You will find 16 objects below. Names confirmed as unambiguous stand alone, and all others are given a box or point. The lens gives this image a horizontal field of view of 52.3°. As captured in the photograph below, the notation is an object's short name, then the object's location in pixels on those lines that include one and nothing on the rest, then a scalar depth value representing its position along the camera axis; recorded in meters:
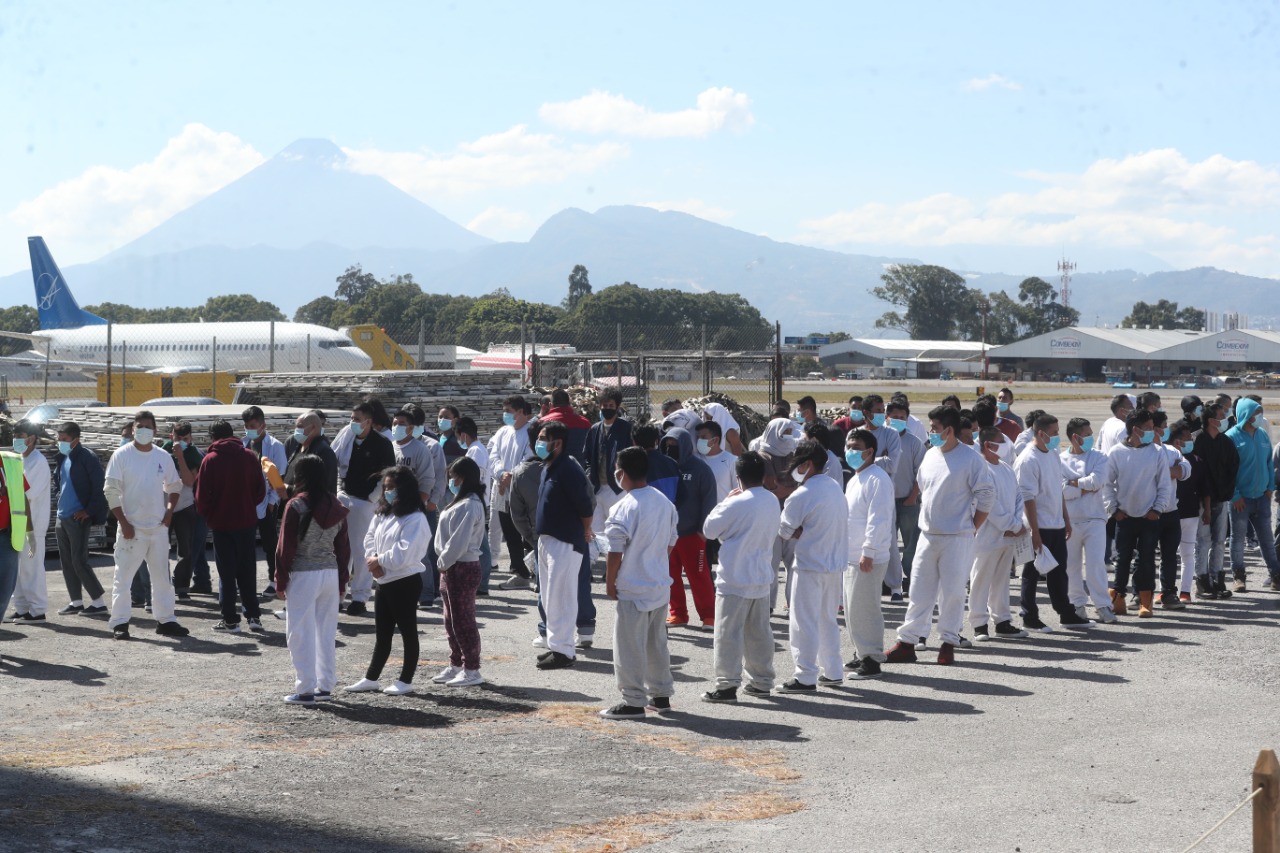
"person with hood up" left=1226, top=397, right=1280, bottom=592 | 13.31
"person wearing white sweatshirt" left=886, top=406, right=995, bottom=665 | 9.70
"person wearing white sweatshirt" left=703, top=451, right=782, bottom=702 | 8.49
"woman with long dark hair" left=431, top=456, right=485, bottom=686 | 9.06
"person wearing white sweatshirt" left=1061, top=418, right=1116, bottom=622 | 11.76
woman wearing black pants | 8.88
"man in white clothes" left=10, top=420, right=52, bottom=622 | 11.42
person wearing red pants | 11.05
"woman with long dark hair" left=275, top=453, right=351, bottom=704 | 8.70
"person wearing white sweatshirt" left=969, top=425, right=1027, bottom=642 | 10.41
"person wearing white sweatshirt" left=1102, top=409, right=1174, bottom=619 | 12.05
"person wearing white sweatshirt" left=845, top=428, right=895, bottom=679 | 9.39
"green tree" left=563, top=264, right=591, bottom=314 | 167.44
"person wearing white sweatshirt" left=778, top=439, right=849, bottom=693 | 8.91
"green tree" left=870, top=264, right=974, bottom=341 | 173.12
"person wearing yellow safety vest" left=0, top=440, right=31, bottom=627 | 10.57
